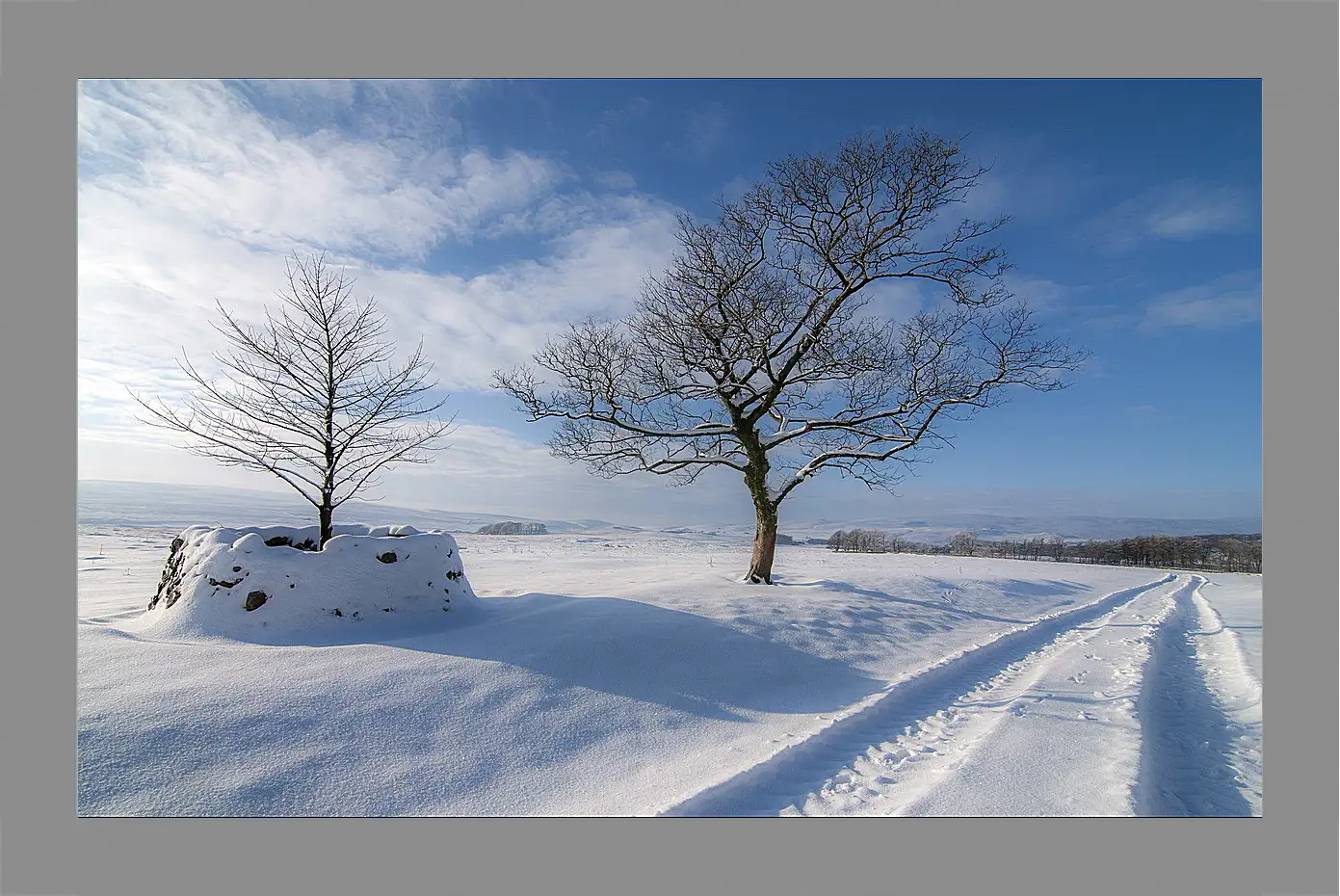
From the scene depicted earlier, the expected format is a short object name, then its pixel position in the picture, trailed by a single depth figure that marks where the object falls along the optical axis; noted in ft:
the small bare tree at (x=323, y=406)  21.56
